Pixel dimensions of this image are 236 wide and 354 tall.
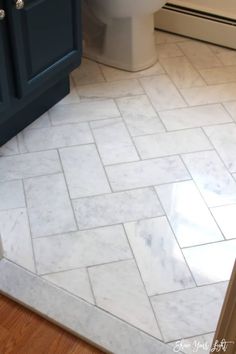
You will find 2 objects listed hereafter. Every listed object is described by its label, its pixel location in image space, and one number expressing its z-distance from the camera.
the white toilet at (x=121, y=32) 2.03
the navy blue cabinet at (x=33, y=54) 1.51
